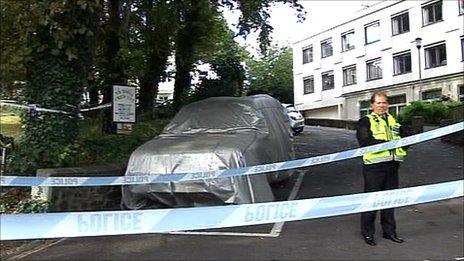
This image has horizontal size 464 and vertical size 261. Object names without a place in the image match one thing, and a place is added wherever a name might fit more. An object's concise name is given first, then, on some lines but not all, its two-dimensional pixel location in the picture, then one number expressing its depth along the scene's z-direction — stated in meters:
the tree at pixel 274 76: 58.34
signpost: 10.40
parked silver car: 23.11
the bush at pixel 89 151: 8.93
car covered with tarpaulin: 7.52
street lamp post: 35.39
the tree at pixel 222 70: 19.58
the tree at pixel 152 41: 16.02
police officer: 6.38
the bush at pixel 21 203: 7.72
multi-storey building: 36.06
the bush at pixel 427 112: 23.84
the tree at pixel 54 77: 9.02
